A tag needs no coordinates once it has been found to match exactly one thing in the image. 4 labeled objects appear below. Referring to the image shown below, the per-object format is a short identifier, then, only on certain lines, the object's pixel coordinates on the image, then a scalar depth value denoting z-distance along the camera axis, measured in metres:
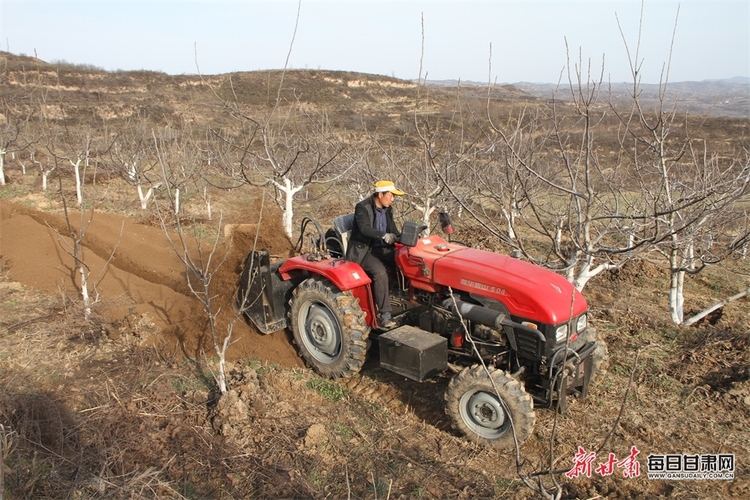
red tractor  3.99
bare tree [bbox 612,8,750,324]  4.23
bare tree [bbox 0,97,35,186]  16.87
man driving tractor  4.84
